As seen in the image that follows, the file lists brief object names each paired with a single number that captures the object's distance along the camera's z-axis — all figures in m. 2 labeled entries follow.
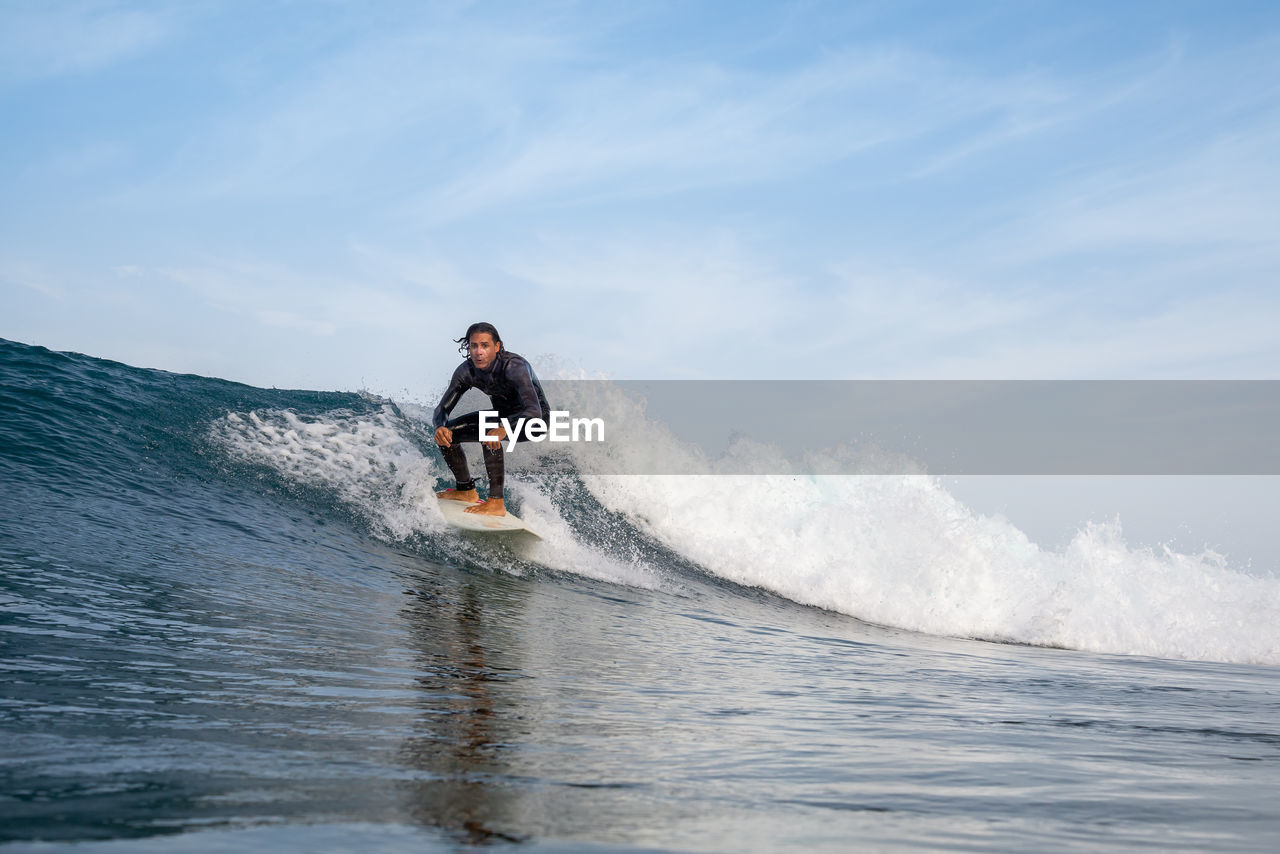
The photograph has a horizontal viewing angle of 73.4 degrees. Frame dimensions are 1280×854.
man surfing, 8.86
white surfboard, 9.51
